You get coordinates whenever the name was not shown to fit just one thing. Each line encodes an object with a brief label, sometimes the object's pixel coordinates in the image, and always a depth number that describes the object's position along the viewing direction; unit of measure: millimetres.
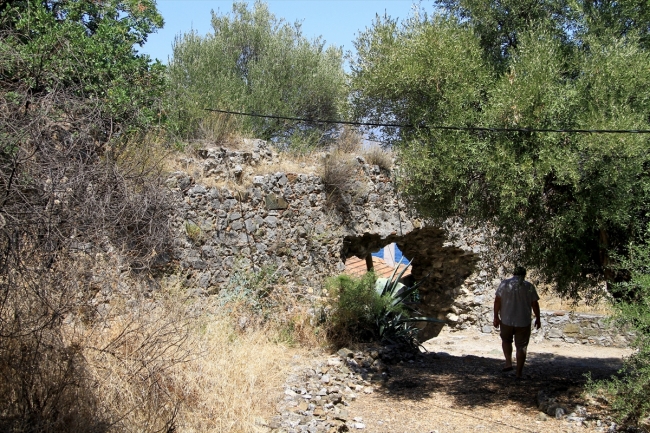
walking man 8961
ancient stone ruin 10664
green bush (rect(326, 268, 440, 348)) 10273
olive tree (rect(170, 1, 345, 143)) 16359
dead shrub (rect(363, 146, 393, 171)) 12773
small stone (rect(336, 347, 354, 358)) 9398
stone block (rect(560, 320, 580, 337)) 14648
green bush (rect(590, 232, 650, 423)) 6117
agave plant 10531
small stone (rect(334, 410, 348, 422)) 7031
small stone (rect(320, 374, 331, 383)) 8320
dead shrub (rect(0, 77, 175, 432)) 5070
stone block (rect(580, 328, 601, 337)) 14539
